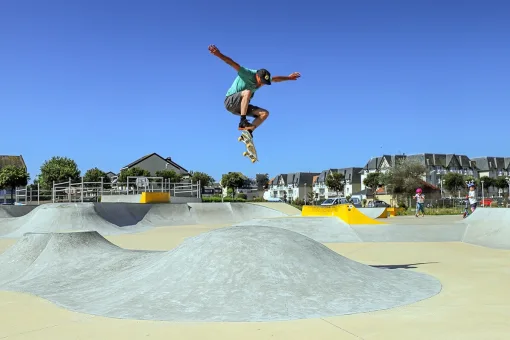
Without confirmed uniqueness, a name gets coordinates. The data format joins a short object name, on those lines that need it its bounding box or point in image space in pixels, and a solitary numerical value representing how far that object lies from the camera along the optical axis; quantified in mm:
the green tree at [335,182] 107331
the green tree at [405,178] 64312
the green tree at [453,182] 90812
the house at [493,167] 118250
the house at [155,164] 98812
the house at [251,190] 138825
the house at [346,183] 124562
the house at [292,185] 135875
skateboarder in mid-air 7902
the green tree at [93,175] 73719
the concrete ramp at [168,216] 24812
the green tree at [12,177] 61406
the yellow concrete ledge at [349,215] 16875
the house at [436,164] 105438
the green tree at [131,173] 75562
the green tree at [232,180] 91738
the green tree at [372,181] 96381
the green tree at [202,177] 92669
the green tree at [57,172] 64875
